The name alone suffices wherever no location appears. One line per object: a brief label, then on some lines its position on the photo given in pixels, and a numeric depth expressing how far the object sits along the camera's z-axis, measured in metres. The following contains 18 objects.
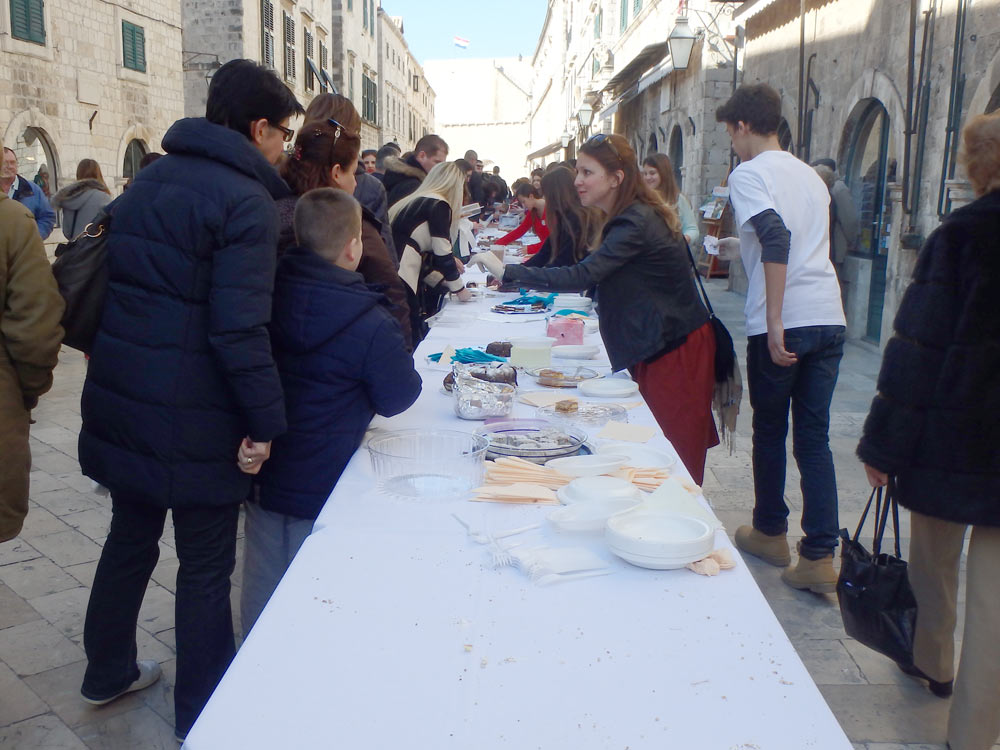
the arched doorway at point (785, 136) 10.82
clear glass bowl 1.92
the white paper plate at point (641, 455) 2.07
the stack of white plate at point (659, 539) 1.49
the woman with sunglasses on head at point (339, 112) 3.22
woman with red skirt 3.23
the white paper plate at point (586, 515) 1.63
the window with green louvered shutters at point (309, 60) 23.97
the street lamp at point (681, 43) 12.38
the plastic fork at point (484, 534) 1.63
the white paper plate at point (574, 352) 3.50
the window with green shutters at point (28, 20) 11.57
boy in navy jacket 2.21
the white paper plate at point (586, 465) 1.98
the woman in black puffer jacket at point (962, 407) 2.11
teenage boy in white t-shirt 3.18
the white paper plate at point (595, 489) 1.76
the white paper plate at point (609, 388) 2.81
